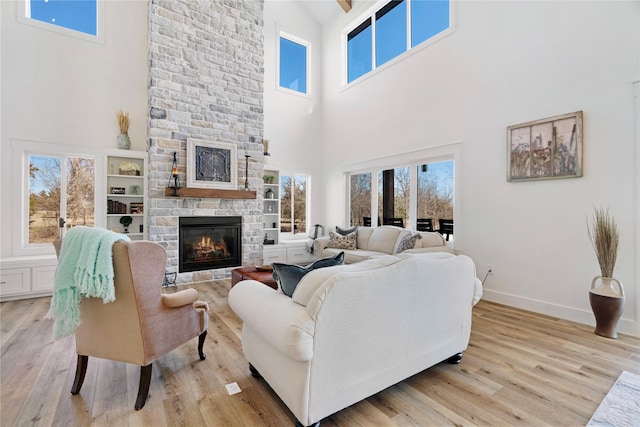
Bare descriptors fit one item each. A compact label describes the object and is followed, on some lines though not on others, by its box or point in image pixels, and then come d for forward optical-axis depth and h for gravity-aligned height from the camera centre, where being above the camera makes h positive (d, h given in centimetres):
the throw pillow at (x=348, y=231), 550 -39
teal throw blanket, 162 -37
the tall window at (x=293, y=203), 681 +18
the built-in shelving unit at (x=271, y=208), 642 +6
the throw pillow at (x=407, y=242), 438 -46
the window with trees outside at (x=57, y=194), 429 +24
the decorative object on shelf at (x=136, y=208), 491 +4
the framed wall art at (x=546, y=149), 319 +76
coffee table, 342 -82
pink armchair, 173 -68
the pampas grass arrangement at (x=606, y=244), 281 -31
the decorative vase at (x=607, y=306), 273 -90
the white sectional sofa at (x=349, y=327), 146 -66
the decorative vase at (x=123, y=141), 479 +115
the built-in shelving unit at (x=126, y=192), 473 +30
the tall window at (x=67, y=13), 436 +309
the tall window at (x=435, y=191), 467 +35
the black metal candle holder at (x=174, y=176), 475 +57
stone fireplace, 470 +201
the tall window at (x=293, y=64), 684 +358
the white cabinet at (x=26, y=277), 377 -90
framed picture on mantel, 491 +82
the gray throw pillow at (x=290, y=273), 179 -39
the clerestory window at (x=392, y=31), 483 +344
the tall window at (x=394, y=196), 542 +30
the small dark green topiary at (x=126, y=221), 484 -19
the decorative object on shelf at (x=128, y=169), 481 +70
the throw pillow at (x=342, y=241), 524 -55
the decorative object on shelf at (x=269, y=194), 642 +37
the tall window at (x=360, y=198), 629 +29
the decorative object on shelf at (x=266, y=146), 610 +139
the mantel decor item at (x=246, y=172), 546 +74
